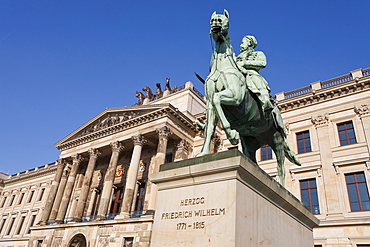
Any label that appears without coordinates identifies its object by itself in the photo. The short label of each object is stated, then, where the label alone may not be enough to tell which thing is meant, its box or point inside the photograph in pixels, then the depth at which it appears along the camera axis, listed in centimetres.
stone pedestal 375
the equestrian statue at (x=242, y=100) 508
